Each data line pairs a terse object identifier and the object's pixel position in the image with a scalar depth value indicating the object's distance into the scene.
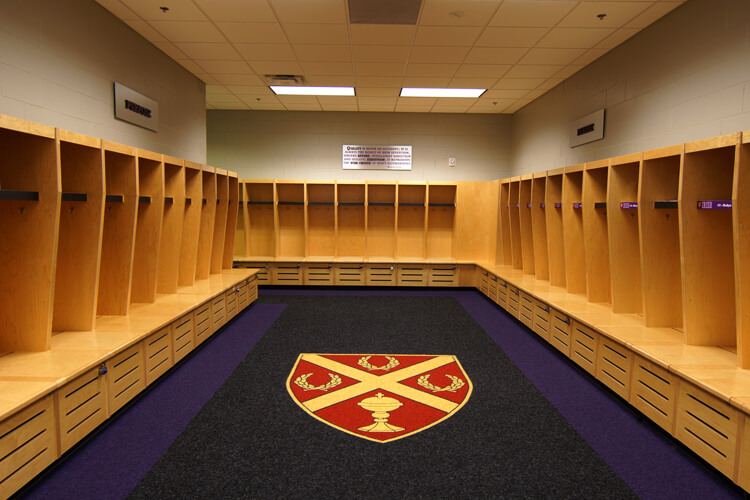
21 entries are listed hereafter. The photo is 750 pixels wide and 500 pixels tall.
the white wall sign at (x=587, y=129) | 3.93
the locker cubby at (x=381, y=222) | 6.36
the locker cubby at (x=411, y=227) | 6.37
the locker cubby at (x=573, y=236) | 3.71
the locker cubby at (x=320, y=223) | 6.35
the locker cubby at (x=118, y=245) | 2.78
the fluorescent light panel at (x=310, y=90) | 5.17
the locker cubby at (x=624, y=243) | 3.01
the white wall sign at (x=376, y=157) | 6.51
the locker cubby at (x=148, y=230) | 3.15
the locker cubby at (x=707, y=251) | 2.23
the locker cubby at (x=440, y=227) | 6.39
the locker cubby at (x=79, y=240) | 2.36
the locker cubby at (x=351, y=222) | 6.36
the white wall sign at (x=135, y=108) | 3.38
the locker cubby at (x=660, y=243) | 2.63
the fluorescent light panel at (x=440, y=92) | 5.20
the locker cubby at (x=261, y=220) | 6.31
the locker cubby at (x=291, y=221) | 6.34
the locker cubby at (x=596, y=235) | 3.38
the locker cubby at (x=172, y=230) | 3.50
